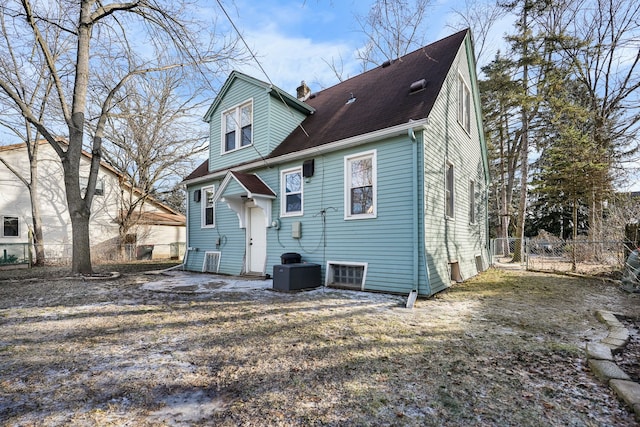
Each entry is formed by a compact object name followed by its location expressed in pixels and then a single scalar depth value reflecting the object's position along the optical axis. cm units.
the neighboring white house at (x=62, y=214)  1573
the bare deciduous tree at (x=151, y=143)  1706
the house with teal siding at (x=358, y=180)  654
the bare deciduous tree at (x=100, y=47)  820
